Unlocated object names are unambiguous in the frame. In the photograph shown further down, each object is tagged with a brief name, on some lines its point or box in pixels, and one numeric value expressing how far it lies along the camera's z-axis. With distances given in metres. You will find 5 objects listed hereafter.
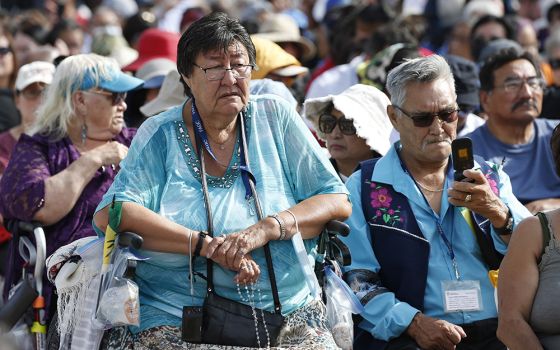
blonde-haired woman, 11.09
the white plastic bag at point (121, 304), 8.37
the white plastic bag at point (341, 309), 8.85
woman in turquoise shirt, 8.57
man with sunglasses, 9.40
